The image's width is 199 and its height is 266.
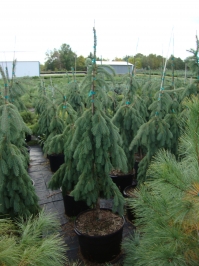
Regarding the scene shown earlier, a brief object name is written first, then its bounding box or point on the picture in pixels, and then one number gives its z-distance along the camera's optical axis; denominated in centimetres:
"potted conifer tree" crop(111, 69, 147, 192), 486
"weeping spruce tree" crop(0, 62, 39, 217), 291
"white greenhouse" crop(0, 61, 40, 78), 3003
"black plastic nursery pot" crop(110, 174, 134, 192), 486
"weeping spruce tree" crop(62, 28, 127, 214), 311
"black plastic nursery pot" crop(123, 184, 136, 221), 409
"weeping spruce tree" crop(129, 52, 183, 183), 407
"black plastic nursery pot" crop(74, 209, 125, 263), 318
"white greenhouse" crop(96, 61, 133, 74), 2995
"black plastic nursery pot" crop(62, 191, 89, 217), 415
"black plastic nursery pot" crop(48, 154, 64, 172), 599
